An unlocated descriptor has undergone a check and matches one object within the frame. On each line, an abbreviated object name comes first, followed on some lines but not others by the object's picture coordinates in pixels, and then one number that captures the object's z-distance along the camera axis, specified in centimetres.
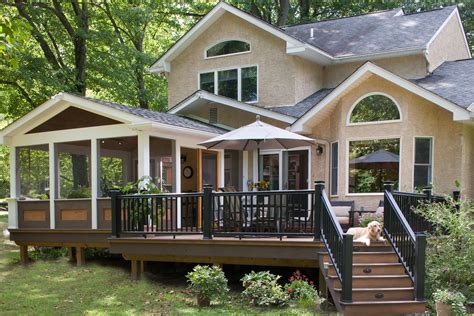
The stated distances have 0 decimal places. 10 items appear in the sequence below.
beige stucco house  1061
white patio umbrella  898
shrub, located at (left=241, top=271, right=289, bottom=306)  707
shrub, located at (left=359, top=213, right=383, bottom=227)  969
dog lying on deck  765
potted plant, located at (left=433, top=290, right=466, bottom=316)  614
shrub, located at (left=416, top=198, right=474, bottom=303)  695
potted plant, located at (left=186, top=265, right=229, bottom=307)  738
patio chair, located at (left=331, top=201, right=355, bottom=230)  1032
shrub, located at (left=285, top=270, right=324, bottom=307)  684
